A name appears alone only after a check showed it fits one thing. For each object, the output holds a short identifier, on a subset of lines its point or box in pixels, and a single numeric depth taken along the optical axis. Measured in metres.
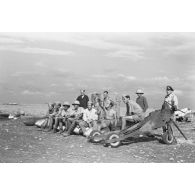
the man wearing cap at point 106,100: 11.70
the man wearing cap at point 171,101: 10.20
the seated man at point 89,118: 11.17
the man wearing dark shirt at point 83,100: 12.97
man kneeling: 10.56
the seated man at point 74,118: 11.39
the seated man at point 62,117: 12.05
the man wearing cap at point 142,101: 11.28
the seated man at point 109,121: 11.05
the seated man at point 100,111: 11.39
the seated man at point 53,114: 12.66
